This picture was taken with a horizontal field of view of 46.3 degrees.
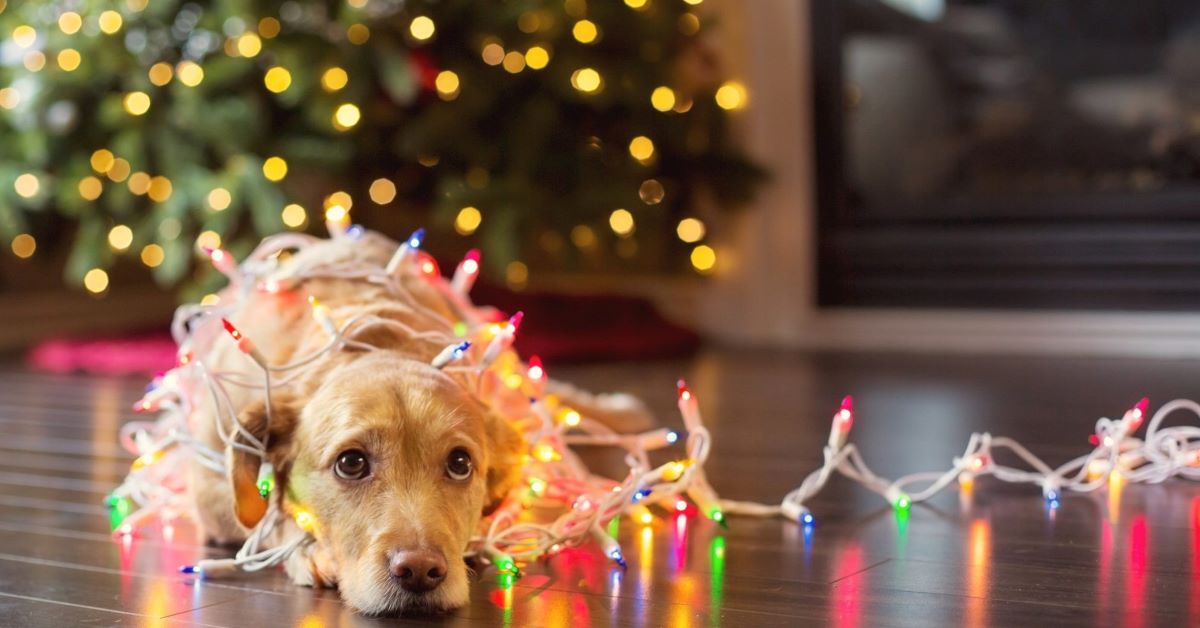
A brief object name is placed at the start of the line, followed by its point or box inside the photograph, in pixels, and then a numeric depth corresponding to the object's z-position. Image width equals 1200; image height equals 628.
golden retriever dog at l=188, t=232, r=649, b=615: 1.37
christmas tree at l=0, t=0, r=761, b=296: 4.06
